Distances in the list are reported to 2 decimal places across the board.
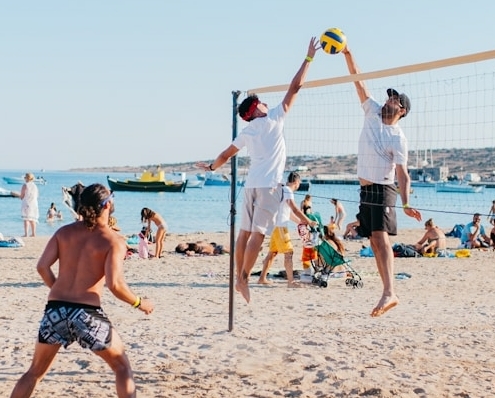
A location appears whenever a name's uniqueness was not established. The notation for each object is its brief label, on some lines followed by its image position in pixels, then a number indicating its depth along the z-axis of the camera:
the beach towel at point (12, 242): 18.34
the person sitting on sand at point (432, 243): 17.12
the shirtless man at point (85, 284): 4.57
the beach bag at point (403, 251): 16.66
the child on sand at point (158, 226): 15.80
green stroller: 11.85
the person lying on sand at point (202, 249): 16.75
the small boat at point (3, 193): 47.72
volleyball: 6.63
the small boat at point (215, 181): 95.50
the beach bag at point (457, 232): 23.34
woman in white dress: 19.70
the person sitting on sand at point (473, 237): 19.39
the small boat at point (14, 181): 86.93
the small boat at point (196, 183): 87.81
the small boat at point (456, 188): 62.96
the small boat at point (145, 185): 65.19
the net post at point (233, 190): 7.93
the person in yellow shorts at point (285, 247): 9.71
